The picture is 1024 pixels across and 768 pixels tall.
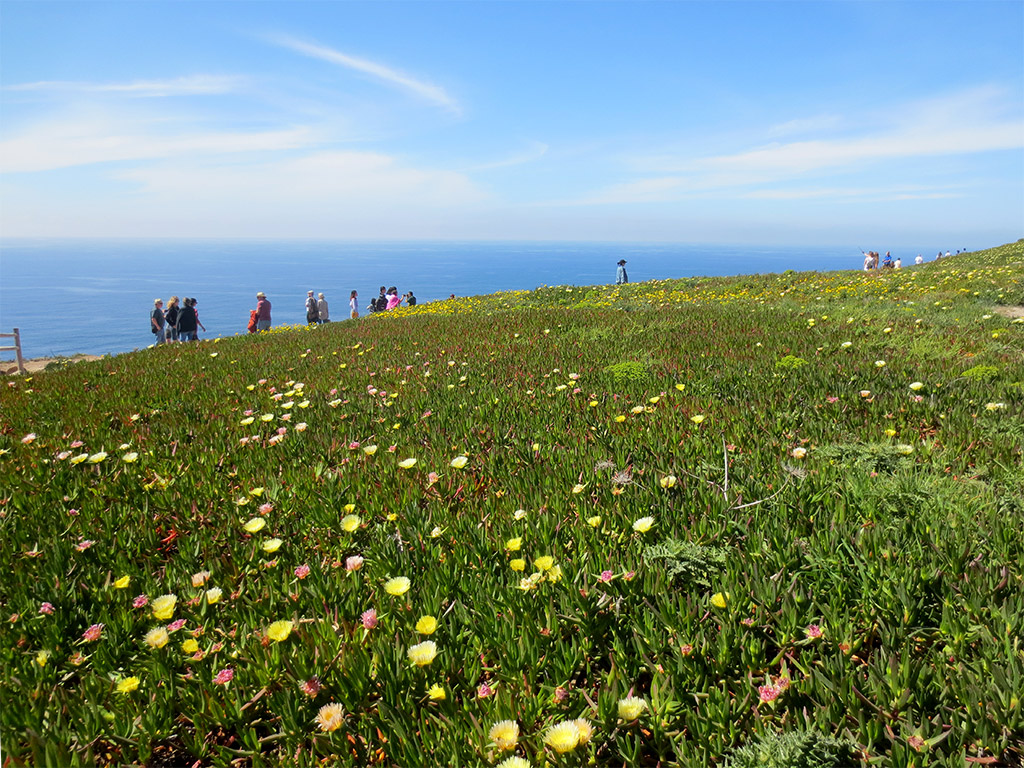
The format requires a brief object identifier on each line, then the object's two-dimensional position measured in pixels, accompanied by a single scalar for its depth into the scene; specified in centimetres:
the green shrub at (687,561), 230
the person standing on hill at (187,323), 1758
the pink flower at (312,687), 187
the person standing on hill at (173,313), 1823
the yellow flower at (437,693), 178
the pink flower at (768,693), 171
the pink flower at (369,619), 210
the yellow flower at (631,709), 166
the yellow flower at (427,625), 204
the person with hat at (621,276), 2398
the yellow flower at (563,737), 157
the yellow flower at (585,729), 160
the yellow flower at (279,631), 204
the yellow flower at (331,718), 172
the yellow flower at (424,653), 192
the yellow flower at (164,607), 225
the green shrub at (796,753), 150
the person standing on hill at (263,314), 1960
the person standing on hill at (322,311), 2270
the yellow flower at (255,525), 293
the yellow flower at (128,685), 194
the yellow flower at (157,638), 212
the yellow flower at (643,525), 258
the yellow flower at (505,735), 160
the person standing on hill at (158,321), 1884
